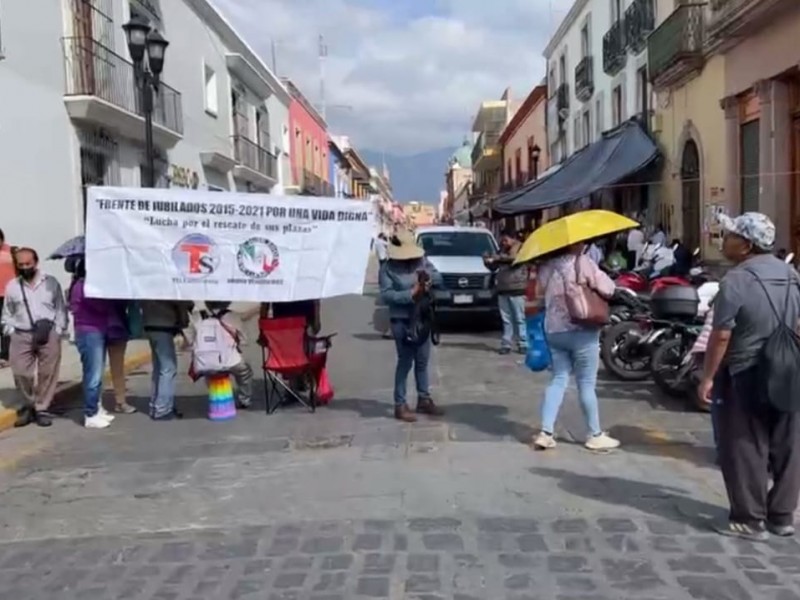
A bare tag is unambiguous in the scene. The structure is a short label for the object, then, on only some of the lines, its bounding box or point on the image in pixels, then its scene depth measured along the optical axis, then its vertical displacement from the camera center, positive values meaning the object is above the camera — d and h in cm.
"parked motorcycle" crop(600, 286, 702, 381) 866 -59
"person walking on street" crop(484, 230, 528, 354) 1202 -32
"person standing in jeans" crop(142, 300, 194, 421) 850 -57
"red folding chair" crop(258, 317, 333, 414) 840 -64
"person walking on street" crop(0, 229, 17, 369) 1090 +26
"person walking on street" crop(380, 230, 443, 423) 780 -21
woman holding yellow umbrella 651 -21
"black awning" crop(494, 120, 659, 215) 1858 +227
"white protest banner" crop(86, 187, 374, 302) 820 +36
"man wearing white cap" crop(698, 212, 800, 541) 465 -57
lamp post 1255 +336
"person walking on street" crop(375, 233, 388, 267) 2299 +98
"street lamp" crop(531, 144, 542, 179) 3341 +462
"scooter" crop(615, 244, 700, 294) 1166 +9
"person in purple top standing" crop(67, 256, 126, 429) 822 -42
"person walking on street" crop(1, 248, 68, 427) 819 -35
